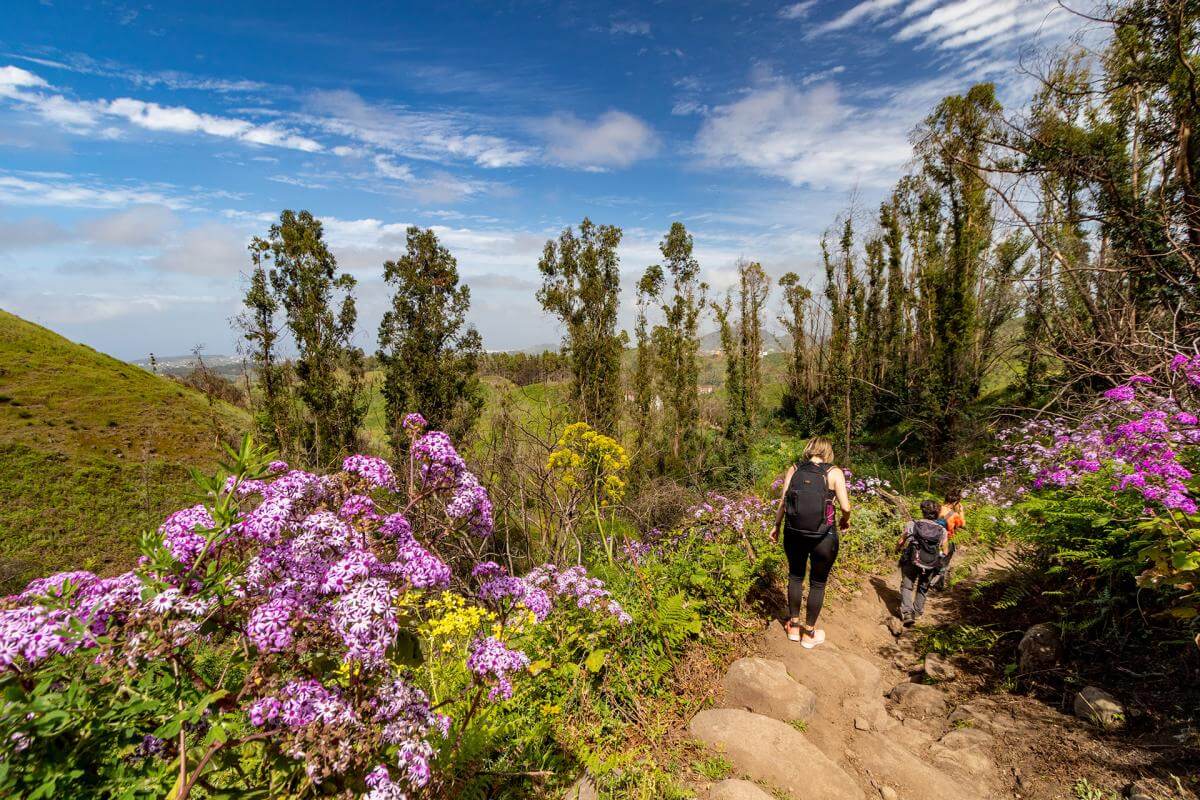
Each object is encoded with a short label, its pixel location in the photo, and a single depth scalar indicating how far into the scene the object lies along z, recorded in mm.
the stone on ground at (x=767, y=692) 3711
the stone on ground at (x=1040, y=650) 3996
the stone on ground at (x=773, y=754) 3051
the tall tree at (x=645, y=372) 19594
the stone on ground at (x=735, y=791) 2848
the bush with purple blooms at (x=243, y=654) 1295
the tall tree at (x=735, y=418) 19156
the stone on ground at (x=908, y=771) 3092
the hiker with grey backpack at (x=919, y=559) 5242
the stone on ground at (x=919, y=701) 3955
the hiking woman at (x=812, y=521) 4227
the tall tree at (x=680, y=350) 20297
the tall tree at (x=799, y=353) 27469
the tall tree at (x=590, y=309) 18078
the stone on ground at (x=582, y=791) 2902
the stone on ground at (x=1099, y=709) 3256
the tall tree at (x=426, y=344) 16359
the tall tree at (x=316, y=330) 15258
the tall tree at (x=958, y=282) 13438
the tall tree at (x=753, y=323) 22339
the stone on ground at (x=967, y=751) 3250
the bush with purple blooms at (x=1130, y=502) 3133
